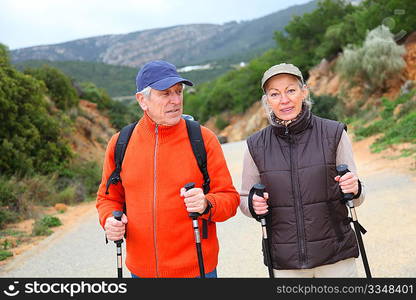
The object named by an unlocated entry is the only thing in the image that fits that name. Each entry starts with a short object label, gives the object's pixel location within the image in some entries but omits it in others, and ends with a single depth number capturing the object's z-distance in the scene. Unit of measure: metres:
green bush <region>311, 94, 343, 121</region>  24.22
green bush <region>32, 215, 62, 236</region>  8.45
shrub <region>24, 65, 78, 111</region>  20.69
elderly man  2.76
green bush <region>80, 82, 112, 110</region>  29.61
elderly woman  2.65
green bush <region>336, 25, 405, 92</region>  23.03
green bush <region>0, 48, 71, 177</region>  12.09
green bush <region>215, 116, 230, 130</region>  49.19
